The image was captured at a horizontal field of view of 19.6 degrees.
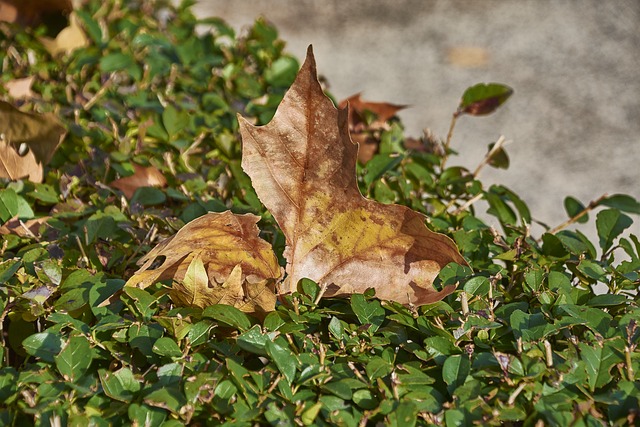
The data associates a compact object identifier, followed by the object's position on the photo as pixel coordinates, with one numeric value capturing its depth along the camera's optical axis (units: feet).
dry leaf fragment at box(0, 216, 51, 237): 3.85
